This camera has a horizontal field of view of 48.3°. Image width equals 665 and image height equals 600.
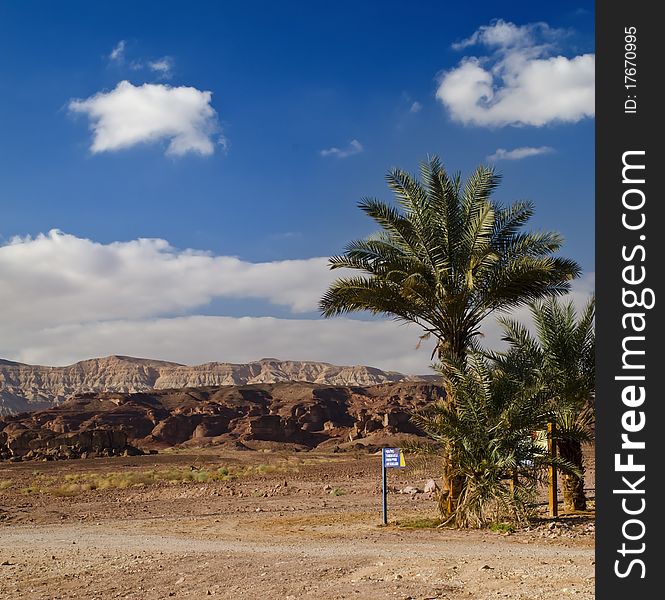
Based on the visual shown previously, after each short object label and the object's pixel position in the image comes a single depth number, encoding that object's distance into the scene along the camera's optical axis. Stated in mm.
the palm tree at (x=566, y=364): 17672
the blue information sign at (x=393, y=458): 16344
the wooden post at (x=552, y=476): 16406
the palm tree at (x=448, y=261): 16141
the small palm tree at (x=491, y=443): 14844
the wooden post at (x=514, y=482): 14898
